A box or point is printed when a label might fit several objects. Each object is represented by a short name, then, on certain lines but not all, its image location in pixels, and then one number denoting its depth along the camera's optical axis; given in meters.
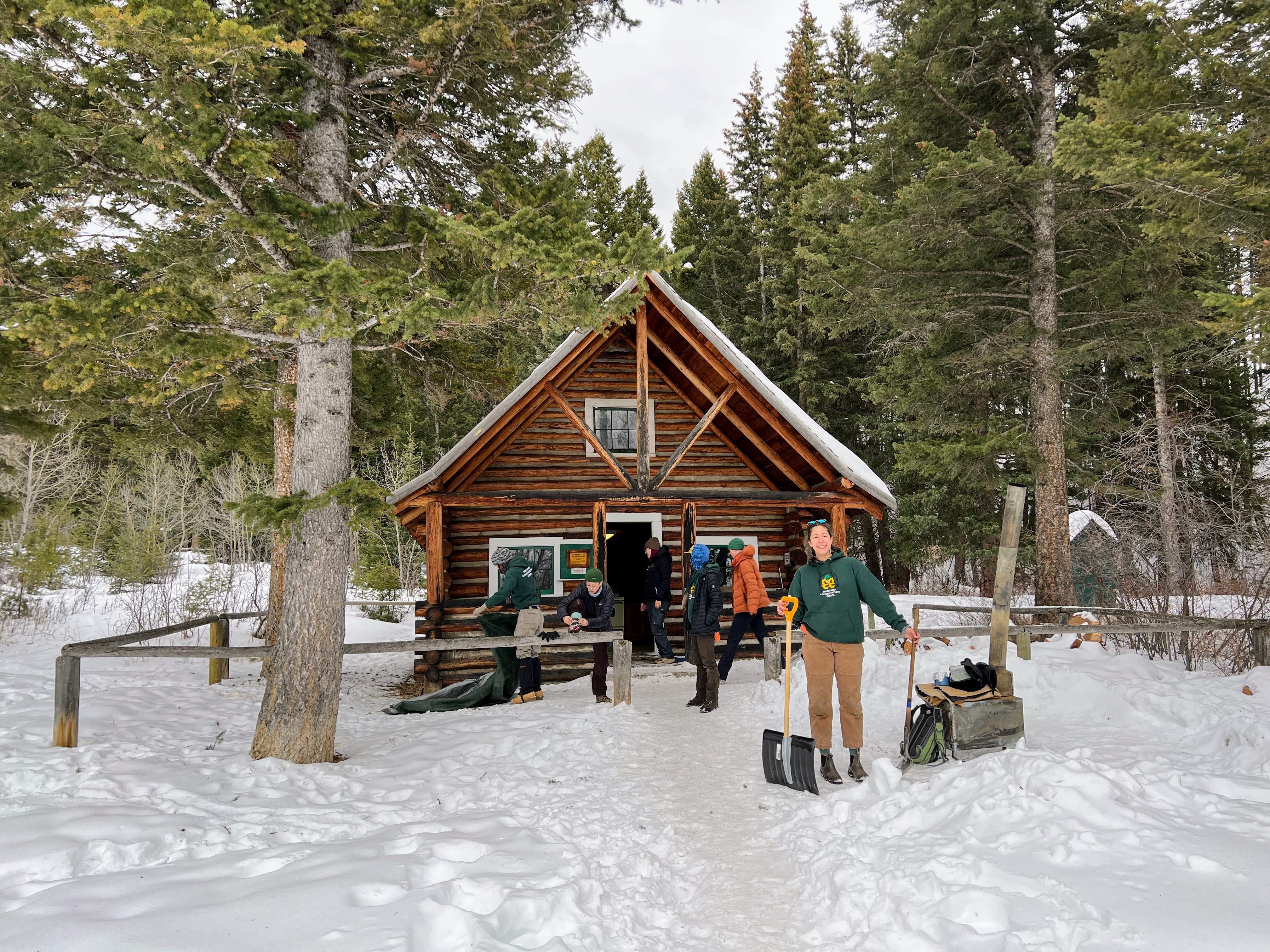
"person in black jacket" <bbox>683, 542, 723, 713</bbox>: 8.16
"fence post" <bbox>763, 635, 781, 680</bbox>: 8.88
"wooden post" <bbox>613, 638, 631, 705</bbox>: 7.86
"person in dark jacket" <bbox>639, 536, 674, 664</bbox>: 10.59
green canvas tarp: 8.82
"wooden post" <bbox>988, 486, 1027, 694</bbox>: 5.65
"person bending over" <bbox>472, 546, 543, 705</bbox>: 8.27
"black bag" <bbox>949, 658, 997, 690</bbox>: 5.59
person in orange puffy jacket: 8.76
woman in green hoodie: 5.41
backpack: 5.24
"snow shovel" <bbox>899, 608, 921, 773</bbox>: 5.32
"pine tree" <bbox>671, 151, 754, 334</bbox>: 27.56
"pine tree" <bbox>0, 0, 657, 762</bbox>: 4.75
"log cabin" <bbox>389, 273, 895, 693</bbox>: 11.20
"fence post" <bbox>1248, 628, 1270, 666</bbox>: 7.65
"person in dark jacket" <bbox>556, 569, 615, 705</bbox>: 8.45
